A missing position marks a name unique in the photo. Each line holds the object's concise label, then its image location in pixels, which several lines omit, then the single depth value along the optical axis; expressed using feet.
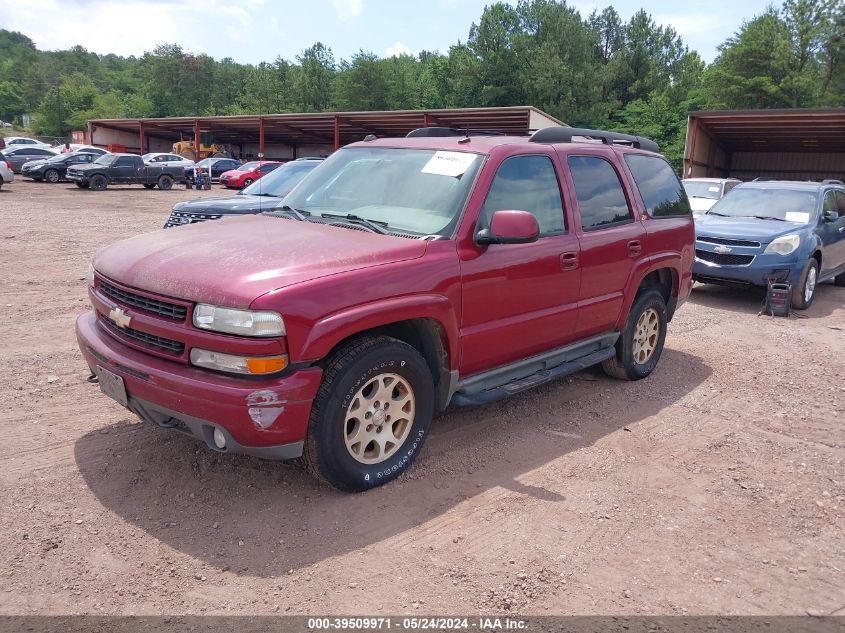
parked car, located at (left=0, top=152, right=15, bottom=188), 79.93
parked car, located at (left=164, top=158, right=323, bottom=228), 30.60
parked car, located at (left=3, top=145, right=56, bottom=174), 103.09
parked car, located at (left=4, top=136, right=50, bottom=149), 140.44
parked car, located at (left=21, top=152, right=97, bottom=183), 95.09
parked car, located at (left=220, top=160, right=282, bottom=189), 108.27
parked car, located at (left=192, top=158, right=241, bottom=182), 121.39
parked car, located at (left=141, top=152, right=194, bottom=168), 104.53
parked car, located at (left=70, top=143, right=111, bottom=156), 105.20
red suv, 10.31
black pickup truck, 88.99
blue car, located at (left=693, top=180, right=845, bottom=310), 30.19
